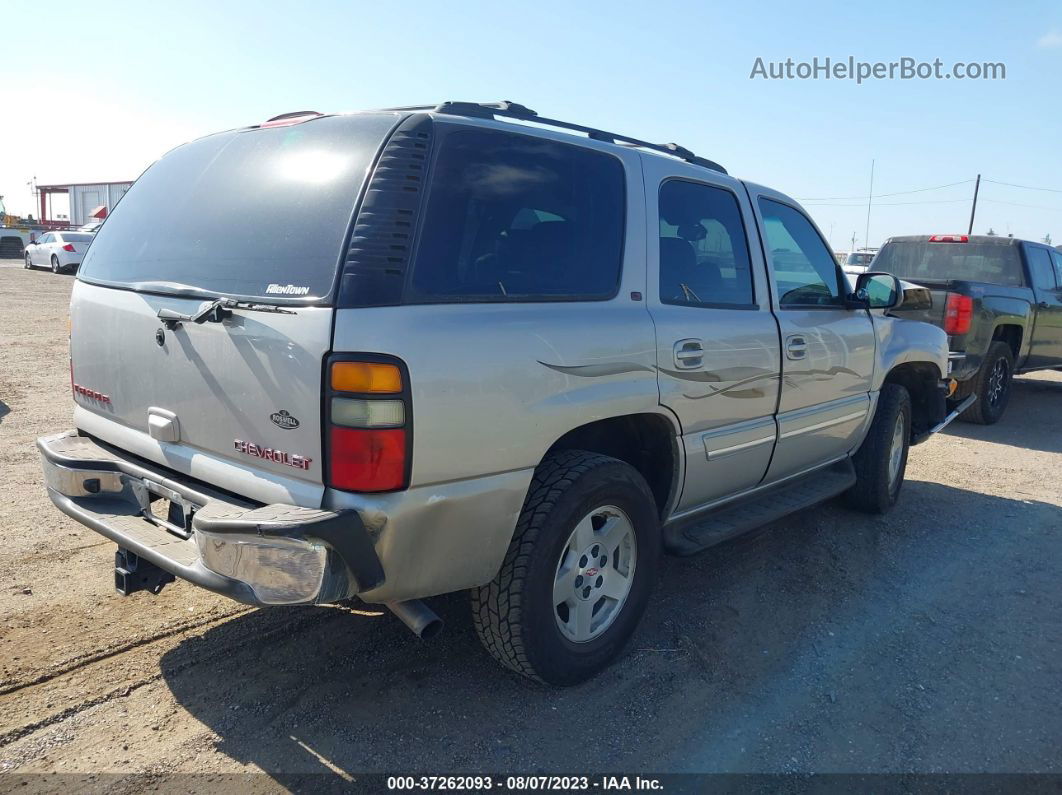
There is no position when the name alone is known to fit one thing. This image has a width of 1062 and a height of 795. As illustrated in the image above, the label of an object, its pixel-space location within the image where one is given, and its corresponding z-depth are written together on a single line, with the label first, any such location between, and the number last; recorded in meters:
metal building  42.91
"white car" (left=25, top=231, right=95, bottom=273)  26.08
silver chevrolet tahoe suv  2.42
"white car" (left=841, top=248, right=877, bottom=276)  21.84
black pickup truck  8.20
